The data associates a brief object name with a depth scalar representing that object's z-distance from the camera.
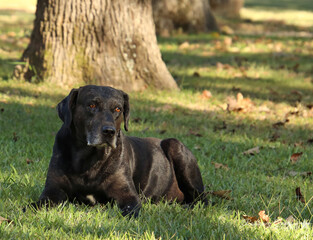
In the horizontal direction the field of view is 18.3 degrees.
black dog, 7.80
